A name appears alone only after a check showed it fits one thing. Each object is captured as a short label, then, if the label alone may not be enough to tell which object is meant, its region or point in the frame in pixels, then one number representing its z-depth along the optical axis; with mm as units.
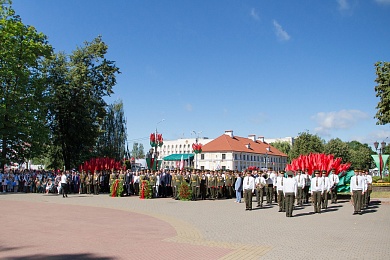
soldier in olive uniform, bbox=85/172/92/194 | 27922
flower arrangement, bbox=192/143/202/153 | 46281
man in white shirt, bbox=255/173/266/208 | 18938
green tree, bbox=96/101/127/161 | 45781
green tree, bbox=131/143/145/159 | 136750
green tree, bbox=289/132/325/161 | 68250
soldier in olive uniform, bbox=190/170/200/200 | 23155
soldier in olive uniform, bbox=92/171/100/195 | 27509
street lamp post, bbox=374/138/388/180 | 34812
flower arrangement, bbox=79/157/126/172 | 30372
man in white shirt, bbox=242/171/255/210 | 17172
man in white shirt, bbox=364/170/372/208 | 17586
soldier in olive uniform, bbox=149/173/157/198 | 24219
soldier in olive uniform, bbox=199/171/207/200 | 24466
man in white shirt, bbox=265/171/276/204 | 20484
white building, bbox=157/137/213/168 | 155538
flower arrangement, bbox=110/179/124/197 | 25125
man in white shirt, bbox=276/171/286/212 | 16922
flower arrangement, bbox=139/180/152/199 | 23875
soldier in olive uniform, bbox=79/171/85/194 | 28359
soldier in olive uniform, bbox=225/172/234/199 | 25288
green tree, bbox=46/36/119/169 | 39969
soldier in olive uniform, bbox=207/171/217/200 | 24312
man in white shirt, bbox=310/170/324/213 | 16406
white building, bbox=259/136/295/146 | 147062
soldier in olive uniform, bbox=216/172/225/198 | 24484
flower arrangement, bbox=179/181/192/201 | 22656
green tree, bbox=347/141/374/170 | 82612
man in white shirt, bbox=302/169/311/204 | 21172
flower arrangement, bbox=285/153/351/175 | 22406
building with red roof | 89750
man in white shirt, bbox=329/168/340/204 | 19938
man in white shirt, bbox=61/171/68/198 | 24975
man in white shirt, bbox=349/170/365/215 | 15938
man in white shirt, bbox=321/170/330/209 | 17078
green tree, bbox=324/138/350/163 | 74062
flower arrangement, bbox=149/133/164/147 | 39031
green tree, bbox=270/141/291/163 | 111375
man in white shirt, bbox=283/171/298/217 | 15094
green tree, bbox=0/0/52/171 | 31867
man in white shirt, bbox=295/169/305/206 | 20062
